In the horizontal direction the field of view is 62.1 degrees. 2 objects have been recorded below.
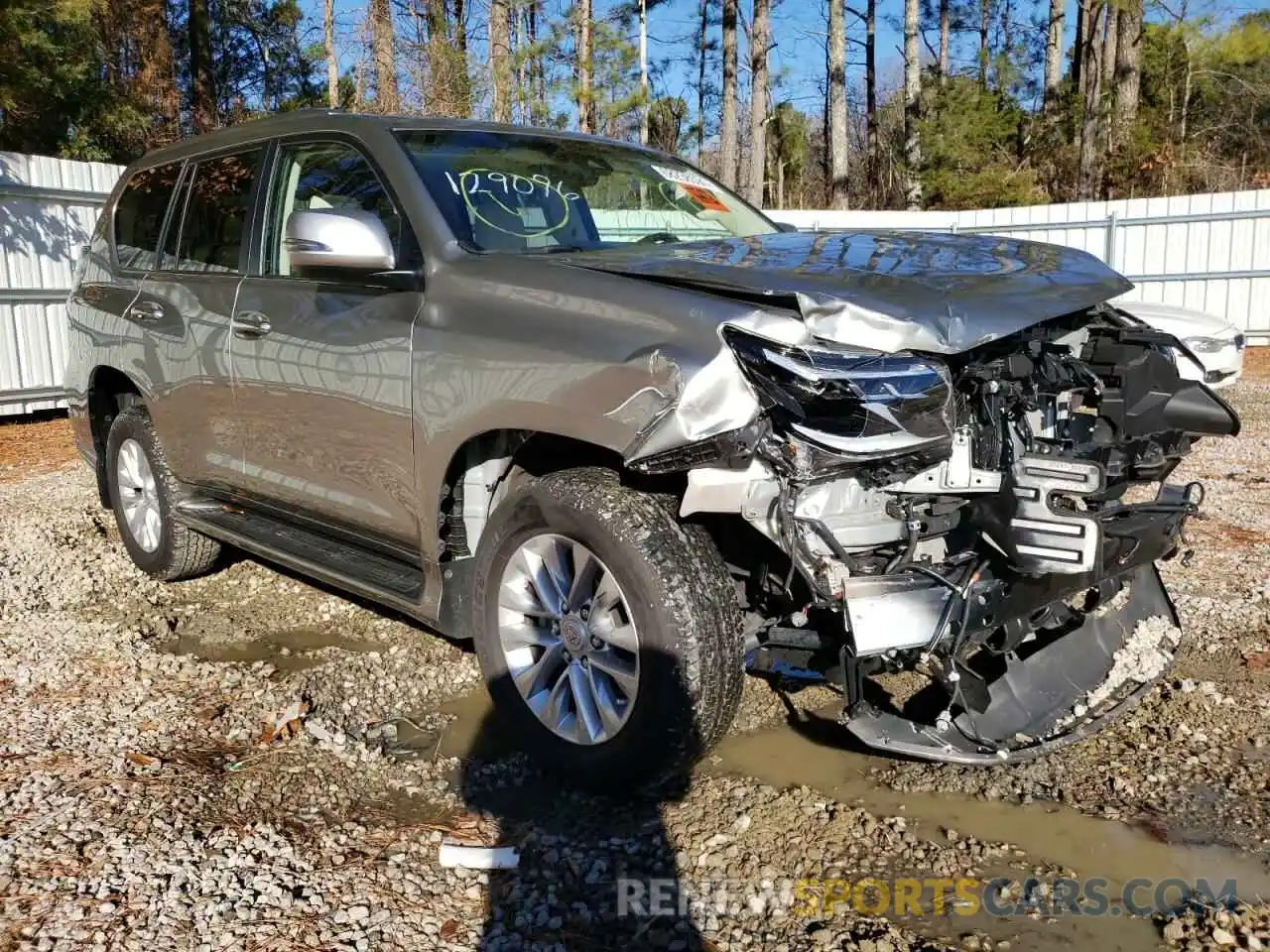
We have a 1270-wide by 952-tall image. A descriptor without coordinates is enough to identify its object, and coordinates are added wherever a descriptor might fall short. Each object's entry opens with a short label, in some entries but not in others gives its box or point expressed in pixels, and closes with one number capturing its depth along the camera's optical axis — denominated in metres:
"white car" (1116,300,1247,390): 8.03
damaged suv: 2.64
